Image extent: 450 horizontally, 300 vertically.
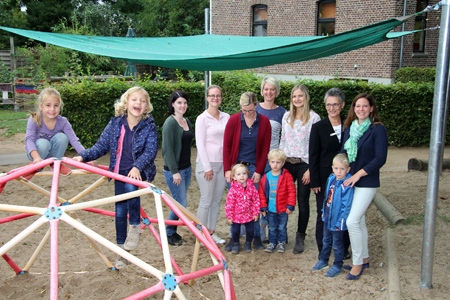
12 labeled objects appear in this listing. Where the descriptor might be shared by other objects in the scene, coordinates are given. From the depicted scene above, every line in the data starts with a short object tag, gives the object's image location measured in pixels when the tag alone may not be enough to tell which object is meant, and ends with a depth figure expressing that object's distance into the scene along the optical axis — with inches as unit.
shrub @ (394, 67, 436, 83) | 626.5
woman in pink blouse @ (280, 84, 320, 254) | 181.0
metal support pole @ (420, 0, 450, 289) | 147.5
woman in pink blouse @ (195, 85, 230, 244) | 187.0
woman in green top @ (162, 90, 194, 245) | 185.3
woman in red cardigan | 183.0
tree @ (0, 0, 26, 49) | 770.2
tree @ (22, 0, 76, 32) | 1268.5
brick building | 661.9
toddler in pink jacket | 179.6
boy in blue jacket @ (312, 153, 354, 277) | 161.5
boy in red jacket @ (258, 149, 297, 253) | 179.8
